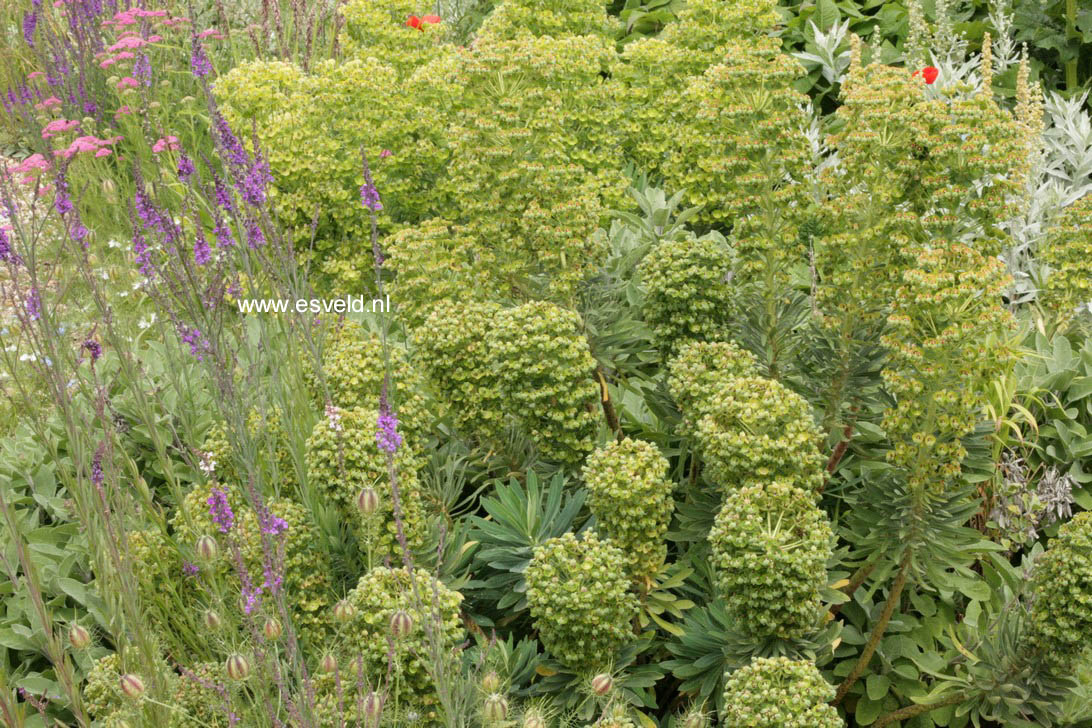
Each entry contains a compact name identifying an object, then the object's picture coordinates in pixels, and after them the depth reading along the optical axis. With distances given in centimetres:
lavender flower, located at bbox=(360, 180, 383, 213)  246
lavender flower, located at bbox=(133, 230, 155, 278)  288
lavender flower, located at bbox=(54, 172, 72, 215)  251
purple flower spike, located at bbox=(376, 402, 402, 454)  181
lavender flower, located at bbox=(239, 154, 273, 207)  289
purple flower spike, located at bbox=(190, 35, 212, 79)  338
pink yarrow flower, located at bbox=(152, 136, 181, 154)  486
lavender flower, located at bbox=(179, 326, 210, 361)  273
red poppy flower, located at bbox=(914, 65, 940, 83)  437
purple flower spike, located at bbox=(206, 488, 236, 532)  227
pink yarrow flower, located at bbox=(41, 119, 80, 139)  532
